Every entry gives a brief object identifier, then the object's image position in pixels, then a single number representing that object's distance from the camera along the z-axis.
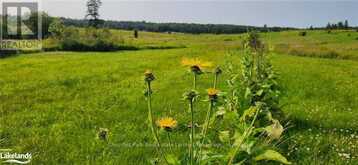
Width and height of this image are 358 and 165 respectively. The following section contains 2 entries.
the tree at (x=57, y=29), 53.21
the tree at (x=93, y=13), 97.94
